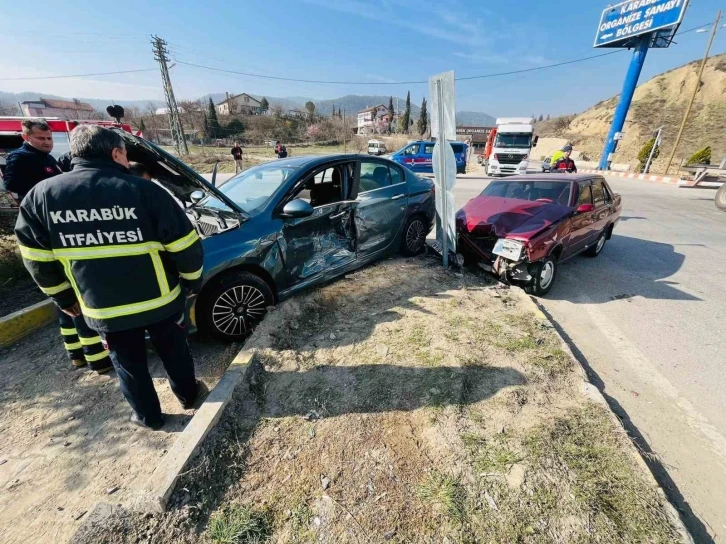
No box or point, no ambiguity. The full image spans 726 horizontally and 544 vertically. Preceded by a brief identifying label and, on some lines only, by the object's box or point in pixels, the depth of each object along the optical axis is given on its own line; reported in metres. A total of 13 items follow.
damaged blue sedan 2.96
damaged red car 4.25
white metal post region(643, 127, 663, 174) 19.47
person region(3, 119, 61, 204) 3.17
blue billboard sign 21.05
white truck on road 17.52
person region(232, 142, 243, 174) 16.97
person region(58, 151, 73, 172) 3.52
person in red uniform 9.31
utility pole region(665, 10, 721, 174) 18.84
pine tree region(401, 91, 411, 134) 69.69
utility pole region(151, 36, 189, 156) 25.25
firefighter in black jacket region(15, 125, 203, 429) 1.72
